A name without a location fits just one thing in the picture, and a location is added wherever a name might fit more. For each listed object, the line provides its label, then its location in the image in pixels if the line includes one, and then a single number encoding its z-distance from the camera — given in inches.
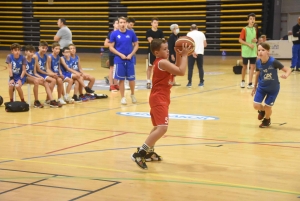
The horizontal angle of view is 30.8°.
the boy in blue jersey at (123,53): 417.4
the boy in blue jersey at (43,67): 413.4
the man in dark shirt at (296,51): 695.7
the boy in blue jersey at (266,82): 316.8
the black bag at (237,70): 662.5
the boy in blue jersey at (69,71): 430.9
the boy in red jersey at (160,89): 227.8
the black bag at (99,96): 457.6
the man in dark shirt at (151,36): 515.8
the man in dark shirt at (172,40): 534.6
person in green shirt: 515.5
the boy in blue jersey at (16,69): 402.0
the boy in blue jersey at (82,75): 440.1
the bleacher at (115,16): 914.1
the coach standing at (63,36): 534.1
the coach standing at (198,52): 543.8
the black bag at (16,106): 385.1
